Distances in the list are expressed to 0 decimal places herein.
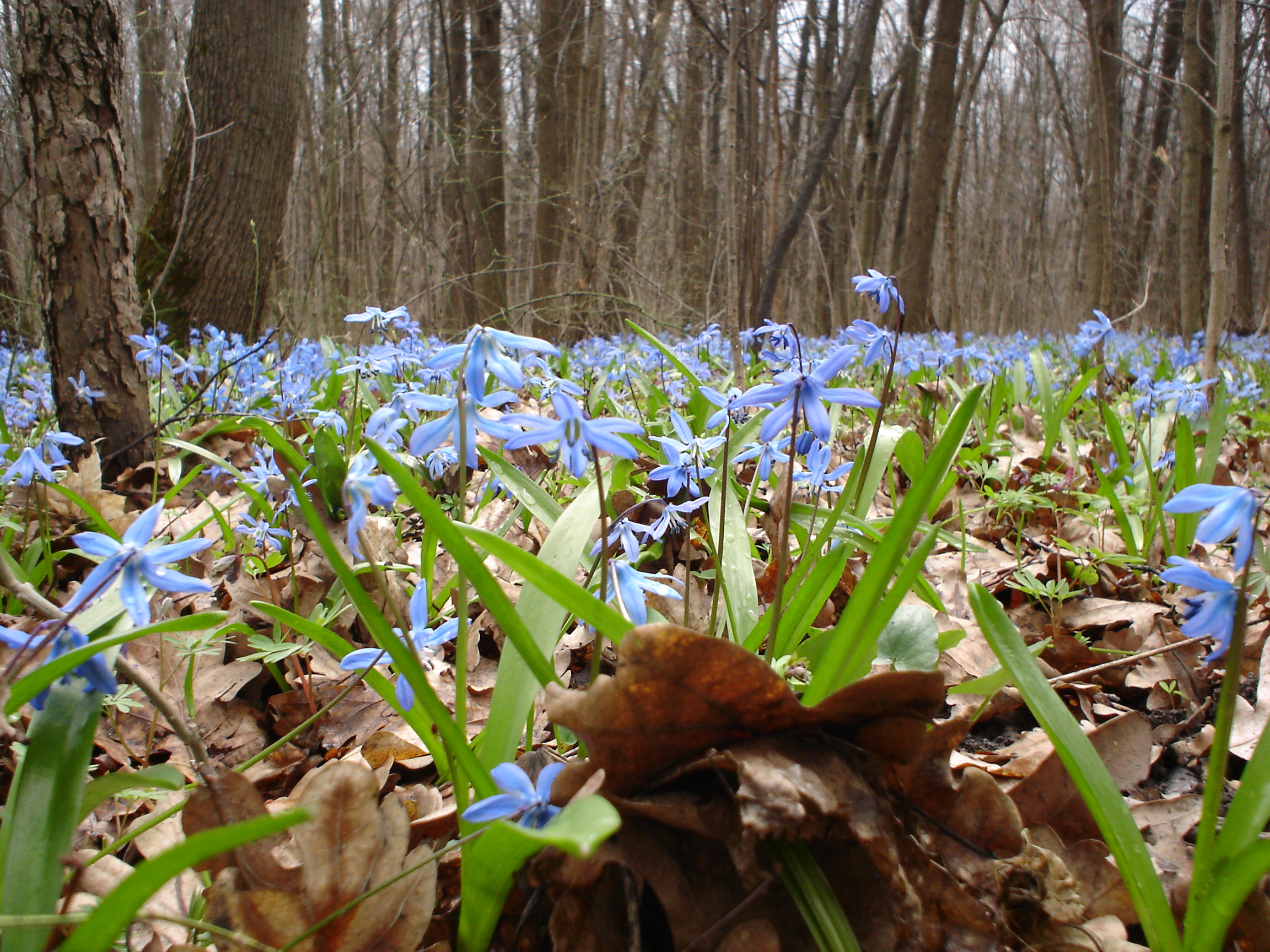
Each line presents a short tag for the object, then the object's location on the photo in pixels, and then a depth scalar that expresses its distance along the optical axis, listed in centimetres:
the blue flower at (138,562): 27
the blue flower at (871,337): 36
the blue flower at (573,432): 28
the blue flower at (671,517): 37
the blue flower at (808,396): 31
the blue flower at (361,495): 26
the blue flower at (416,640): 30
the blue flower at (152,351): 73
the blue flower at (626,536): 33
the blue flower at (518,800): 27
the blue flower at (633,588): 30
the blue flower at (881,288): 36
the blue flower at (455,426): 28
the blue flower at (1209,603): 27
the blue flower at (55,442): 48
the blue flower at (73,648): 28
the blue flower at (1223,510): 26
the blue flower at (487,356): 28
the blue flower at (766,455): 39
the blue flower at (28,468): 44
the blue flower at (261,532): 48
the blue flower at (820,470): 41
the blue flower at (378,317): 39
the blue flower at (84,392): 73
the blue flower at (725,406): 33
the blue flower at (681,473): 38
